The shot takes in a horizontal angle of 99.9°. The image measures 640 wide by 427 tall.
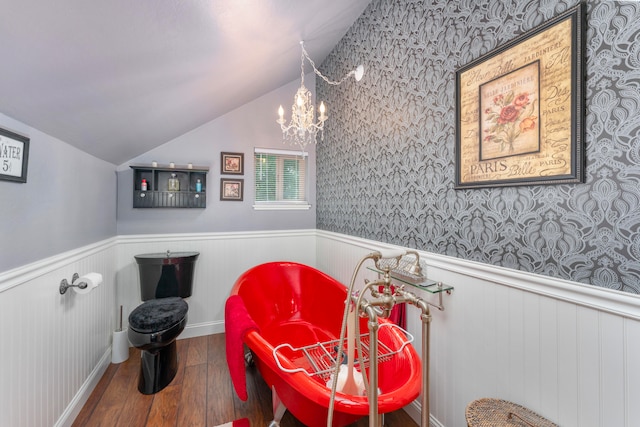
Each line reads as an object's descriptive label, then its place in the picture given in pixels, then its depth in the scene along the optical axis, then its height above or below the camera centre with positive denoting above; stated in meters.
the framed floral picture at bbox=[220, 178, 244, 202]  2.96 +0.28
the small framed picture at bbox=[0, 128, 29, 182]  1.08 +0.24
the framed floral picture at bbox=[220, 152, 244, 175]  2.95 +0.56
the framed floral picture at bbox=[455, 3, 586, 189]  0.99 +0.46
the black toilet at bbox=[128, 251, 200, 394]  1.87 -0.75
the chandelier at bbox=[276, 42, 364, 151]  1.94 +0.89
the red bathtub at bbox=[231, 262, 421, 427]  1.11 -0.76
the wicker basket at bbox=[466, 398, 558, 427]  1.06 -0.82
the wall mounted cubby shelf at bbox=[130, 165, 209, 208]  2.61 +0.26
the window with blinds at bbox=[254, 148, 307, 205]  3.17 +0.46
